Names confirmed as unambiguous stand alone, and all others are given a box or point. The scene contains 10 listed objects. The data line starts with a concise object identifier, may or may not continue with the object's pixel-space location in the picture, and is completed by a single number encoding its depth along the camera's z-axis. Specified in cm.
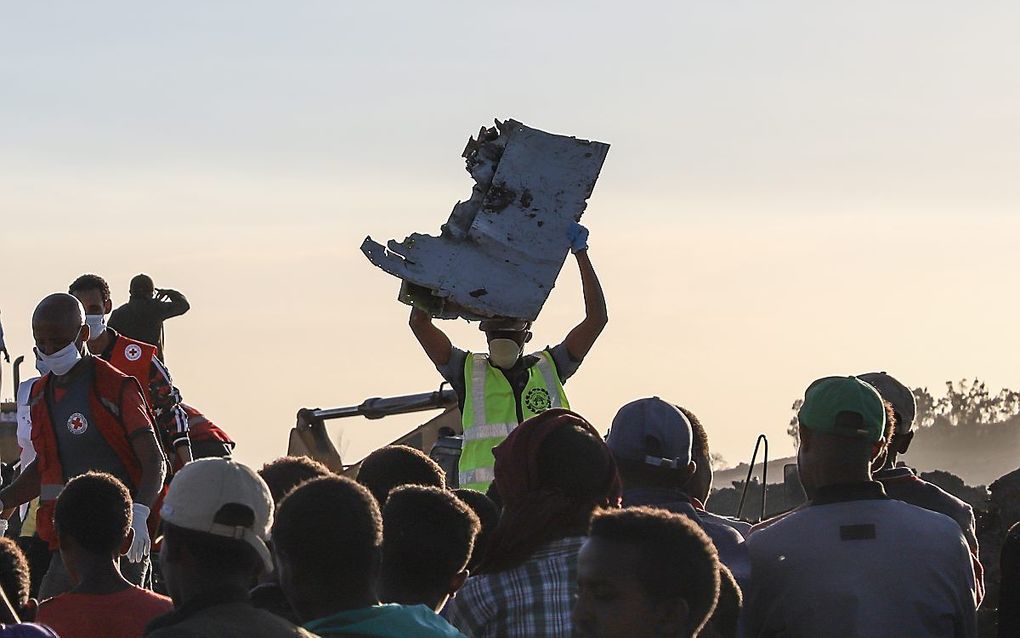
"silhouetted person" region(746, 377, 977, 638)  1229
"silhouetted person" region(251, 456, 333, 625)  1349
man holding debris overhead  1995
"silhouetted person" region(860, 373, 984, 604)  1490
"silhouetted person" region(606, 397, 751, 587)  1314
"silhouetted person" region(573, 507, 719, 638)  987
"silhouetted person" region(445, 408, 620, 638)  1180
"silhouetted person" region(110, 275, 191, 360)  2642
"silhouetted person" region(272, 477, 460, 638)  1026
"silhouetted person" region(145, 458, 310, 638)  1034
